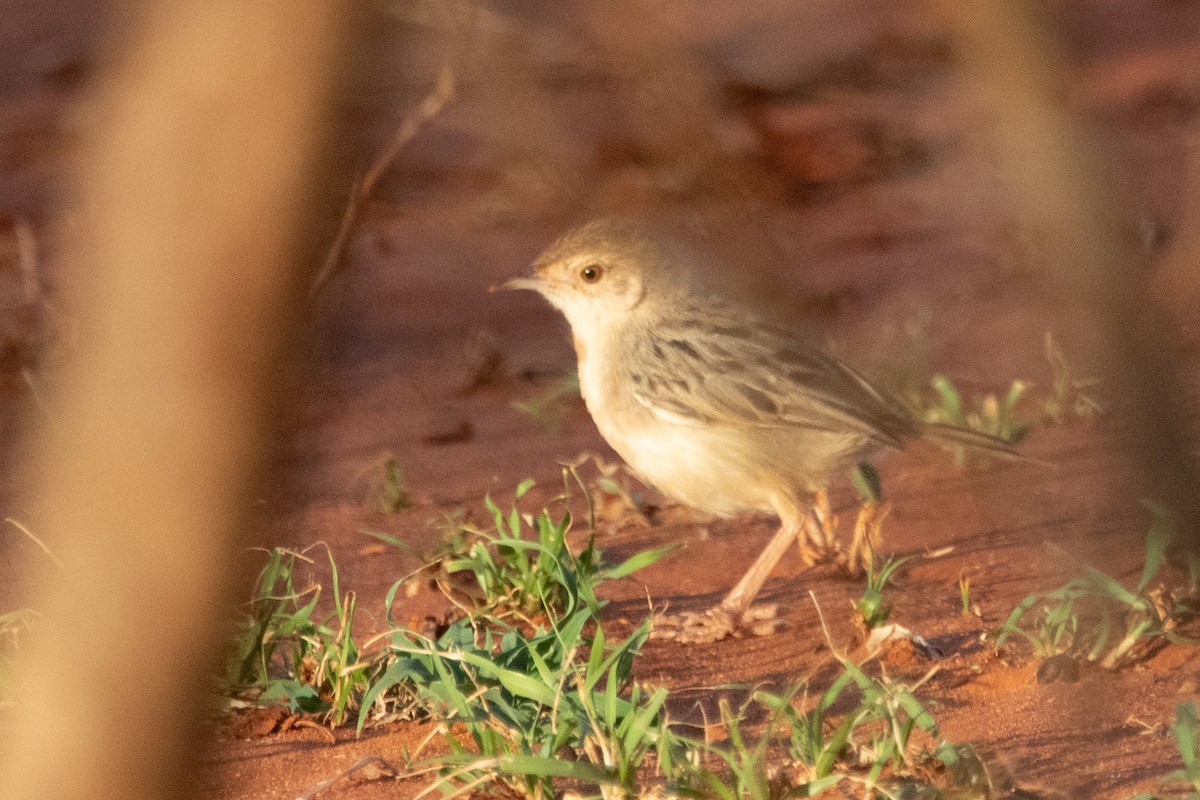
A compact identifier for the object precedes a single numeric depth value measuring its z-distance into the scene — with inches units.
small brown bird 412.5
